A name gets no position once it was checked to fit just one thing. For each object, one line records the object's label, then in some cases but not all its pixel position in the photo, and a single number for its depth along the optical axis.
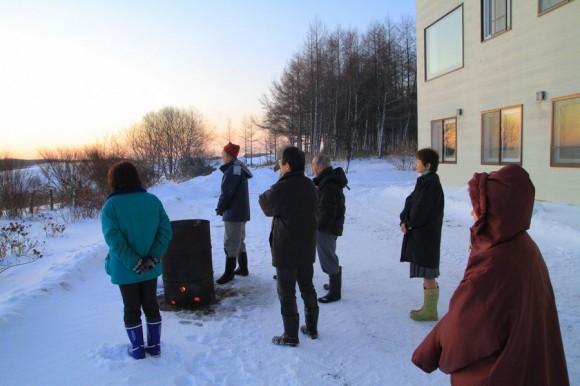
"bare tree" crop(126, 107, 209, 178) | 44.01
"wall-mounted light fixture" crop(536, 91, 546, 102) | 10.88
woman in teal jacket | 3.70
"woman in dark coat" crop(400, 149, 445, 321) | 4.67
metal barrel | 5.18
